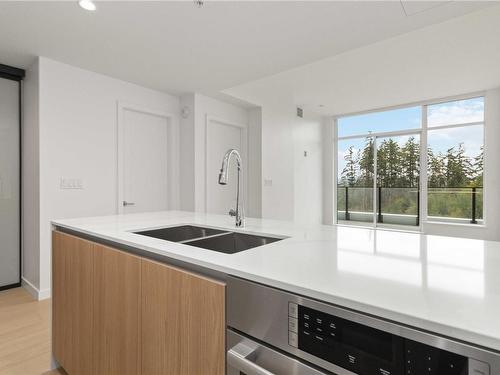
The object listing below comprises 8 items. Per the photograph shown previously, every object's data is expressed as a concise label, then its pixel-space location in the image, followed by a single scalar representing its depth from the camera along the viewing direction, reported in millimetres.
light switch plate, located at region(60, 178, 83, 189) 3084
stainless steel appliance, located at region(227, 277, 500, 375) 524
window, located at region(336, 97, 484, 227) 5348
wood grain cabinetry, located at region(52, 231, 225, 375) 915
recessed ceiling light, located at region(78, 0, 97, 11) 2052
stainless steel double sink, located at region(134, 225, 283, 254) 1511
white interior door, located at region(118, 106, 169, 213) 3678
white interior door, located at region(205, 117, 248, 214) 4453
